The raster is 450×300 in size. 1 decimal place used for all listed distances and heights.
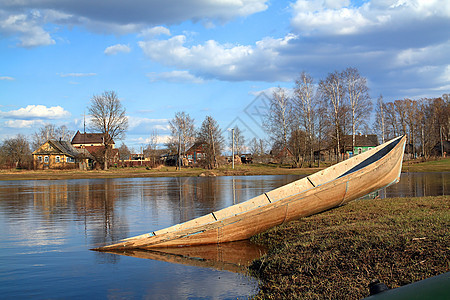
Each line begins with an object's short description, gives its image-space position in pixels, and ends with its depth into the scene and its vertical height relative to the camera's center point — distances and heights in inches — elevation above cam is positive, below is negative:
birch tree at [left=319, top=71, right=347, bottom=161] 2185.0 +317.0
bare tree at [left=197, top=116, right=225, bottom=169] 2815.0 +142.6
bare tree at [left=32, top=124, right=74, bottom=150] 4690.0 +326.8
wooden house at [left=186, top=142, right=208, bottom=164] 3801.7 +51.3
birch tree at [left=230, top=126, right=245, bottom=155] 4874.5 +181.2
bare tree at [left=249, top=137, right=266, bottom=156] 5442.9 +132.0
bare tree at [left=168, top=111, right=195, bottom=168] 3299.7 +215.1
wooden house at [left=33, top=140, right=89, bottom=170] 3179.1 +65.7
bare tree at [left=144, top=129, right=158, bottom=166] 4478.1 +125.9
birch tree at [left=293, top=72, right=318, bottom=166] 2317.9 +264.3
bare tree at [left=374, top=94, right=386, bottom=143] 3147.6 +292.0
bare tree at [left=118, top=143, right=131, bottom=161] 4370.3 +100.1
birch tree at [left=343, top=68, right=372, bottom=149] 2139.5 +273.2
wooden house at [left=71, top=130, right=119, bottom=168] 4493.1 +250.5
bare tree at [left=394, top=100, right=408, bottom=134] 3393.2 +345.3
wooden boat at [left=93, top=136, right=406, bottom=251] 403.5 -58.7
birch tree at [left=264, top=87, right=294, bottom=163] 2491.4 +221.3
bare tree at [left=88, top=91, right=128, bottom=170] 2928.2 +300.3
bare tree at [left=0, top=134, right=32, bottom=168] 3446.6 +139.2
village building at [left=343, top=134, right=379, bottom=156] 3387.1 +98.3
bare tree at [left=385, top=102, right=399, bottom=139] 3408.0 +278.2
